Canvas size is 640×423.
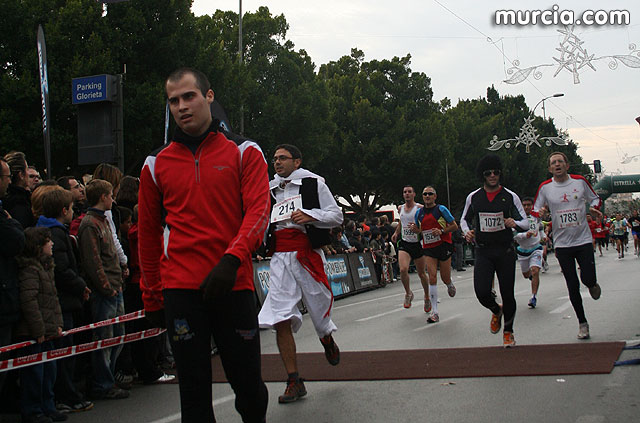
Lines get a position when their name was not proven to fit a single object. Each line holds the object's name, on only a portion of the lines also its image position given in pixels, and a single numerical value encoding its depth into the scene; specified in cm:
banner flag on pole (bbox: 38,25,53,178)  1159
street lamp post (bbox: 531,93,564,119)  4332
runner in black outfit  863
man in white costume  677
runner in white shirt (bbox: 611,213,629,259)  3356
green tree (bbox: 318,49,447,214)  5269
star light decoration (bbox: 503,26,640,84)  1586
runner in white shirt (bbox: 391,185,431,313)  1301
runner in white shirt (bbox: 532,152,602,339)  909
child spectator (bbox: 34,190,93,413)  672
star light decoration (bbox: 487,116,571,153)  2917
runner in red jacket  359
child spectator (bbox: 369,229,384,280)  2280
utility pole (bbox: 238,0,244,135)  3450
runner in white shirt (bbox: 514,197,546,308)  1352
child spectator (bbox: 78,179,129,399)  721
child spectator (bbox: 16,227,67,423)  618
